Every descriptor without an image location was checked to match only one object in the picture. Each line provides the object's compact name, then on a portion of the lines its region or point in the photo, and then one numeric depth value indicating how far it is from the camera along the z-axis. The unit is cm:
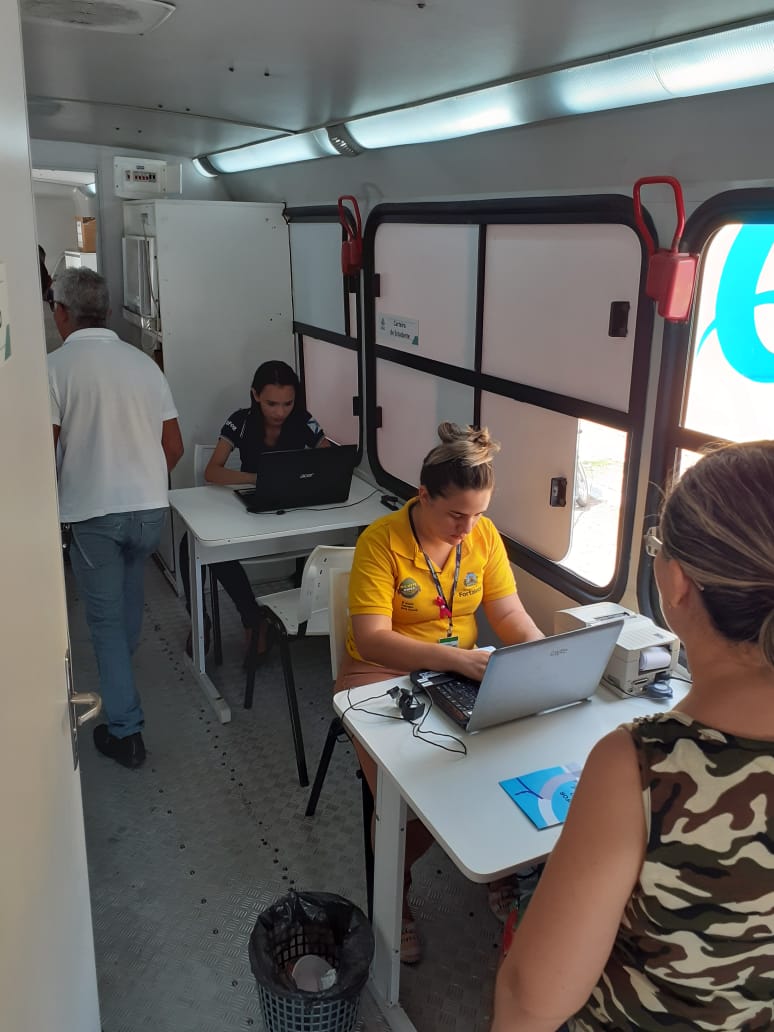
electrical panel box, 473
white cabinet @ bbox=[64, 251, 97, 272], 622
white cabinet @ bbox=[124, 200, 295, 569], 452
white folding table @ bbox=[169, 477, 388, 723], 351
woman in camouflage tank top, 99
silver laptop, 196
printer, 227
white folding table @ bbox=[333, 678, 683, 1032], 173
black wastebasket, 196
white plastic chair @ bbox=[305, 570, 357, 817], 276
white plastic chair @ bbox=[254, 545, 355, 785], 306
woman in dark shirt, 392
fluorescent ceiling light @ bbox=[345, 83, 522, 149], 243
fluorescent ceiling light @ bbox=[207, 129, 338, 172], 362
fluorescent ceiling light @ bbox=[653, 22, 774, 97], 167
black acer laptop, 367
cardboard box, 599
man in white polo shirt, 302
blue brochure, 179
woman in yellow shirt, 235
